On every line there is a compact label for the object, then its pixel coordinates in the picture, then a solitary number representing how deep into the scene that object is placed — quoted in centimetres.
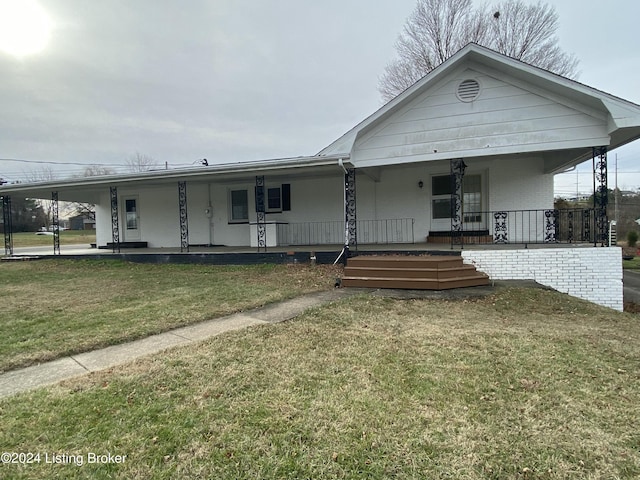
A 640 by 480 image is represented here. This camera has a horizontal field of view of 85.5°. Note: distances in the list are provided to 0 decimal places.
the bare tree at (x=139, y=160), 4416
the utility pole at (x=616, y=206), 2421
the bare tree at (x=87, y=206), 3621
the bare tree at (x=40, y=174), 3669
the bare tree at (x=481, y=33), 1898
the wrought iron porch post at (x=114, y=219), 1317
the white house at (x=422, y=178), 804
